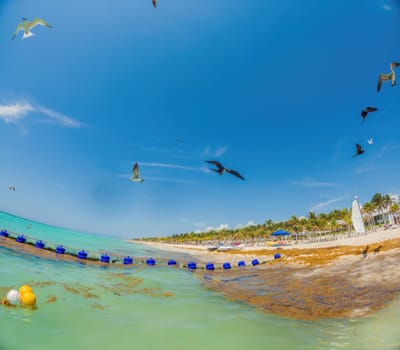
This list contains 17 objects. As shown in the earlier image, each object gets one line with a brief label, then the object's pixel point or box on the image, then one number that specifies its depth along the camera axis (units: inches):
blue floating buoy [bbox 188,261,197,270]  924.6
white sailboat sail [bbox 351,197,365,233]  929.7
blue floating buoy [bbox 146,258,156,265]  938.2
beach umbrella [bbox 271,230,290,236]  2325.1
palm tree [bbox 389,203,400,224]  1832.7
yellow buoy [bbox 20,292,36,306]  283.3
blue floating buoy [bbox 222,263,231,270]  926.5
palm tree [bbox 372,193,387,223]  2422.2
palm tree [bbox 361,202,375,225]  2512.3
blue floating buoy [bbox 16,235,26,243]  829.2
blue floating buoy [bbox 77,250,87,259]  806.0
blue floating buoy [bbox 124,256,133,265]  884.5
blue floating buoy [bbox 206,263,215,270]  899.4
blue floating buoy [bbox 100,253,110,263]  842.8
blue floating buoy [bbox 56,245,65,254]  826.2
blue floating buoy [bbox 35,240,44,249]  821.7
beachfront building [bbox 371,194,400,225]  1888.5
